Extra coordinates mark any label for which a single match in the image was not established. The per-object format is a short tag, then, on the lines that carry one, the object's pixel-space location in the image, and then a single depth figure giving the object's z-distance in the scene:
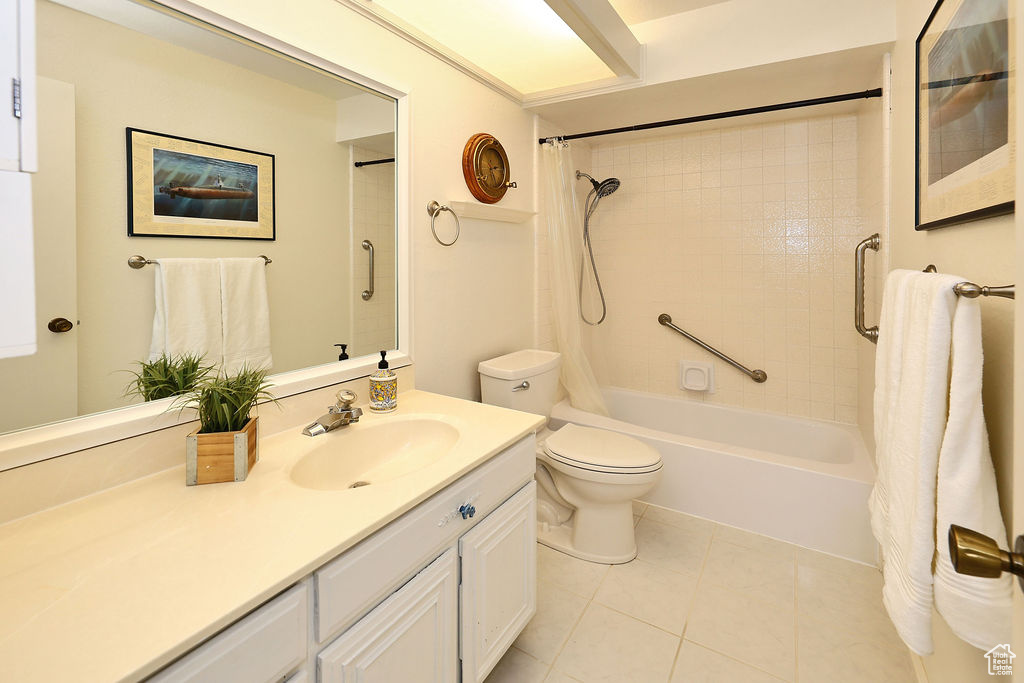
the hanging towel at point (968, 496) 0.78
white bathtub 2.02
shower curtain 2.65
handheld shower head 3.09
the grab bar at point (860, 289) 2.02
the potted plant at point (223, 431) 1.05
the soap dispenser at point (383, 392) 1.57
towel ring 1.96
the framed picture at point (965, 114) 0.87
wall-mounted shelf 2.07
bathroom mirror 0.97
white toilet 1.95
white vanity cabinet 0.77
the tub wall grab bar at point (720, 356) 2.92
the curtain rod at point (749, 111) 2.06
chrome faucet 1.37
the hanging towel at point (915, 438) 0.86
